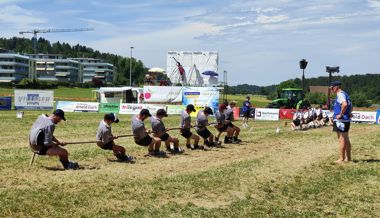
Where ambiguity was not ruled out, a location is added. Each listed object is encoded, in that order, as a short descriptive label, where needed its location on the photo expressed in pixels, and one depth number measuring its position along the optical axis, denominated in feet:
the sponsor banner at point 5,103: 128.36
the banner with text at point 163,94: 150.30
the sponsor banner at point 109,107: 133.49
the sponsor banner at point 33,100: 129.08
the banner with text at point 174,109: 130.52
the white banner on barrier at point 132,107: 130.41
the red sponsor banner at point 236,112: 120.16
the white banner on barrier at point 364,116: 111.14
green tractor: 130.21
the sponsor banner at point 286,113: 119.44
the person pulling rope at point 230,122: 59.99
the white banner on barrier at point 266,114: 120.16
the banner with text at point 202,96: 134.31
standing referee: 39.81
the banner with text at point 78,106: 133.80
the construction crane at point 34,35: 625.41
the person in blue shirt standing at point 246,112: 88.57
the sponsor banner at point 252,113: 121.49
